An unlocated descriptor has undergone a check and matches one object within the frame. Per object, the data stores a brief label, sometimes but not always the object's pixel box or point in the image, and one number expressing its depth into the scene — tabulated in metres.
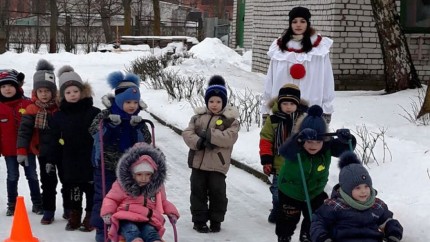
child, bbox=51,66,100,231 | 6.43
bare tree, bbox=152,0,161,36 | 36.00
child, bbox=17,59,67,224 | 6.68
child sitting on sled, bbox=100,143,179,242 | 5.33
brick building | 15.37
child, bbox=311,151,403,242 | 4.65
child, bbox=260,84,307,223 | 6.38
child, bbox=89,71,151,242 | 6.02
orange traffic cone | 5.85
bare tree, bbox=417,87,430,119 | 9.94
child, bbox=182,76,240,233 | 6.53
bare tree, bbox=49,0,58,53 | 37.84
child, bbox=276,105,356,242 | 5.50
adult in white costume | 6.88
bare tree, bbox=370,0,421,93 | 13.26
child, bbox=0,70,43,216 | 7.02
